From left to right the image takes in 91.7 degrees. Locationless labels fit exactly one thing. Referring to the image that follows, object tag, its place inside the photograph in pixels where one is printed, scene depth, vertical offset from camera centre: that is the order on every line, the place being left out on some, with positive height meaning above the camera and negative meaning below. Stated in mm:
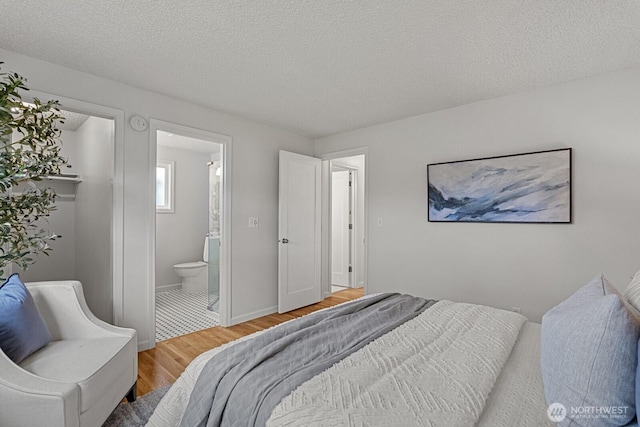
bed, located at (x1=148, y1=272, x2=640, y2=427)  890 -612
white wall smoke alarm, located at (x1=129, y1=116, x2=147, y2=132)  2847 +863
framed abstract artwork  2734 +270
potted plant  1594 +248
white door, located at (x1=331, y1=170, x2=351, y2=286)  5695 -222
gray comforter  1093 -609
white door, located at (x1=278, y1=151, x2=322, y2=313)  4047 -209
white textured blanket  965 -614
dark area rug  1876 -1247
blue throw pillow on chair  1616 -591
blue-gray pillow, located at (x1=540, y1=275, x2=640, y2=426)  864 -441
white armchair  1397 -800
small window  5219 +511
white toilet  4922 -960
